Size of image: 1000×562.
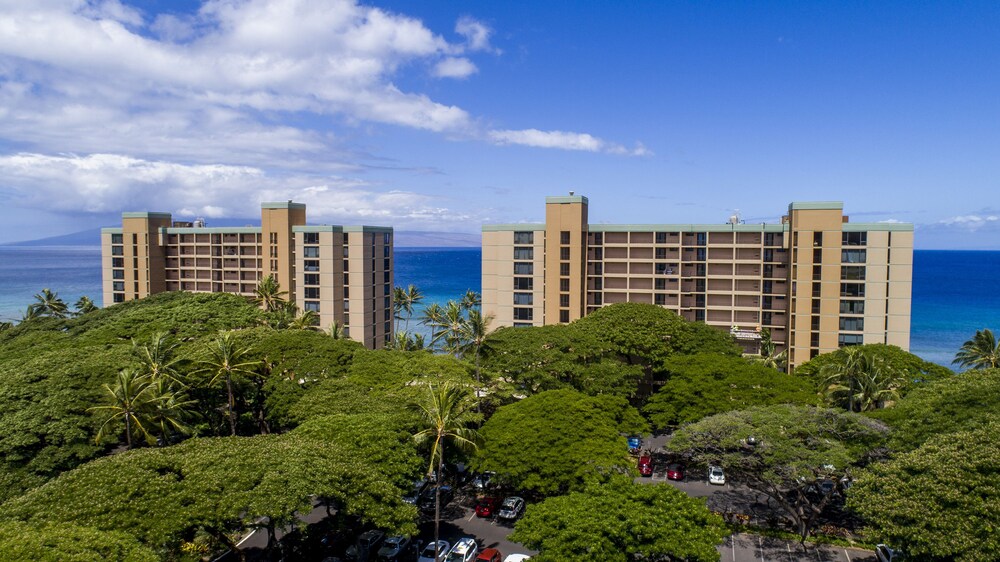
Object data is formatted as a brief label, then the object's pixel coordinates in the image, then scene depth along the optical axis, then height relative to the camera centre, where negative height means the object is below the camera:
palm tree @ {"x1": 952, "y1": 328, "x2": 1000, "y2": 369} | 61.41 -11.13
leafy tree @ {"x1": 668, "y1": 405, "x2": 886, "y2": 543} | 36.03 -12.92
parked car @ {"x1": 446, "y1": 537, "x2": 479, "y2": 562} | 34.56 -18.54
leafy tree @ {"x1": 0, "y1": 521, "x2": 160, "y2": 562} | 20.64 -11.34
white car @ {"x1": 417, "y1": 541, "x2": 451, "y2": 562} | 34.75 -18.77
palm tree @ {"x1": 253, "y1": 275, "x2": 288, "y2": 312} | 81.38 -7.21
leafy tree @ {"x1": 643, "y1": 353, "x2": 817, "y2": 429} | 49.59 -12.69
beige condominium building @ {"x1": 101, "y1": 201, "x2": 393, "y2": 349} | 90.69 -3.30
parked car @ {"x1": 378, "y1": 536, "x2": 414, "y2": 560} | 35.34 -18.90
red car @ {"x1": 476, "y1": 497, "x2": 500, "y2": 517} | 41.03 -18.77
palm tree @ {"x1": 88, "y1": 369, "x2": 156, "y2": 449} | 38.62 -11.08
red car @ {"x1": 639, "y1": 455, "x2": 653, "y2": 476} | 48.97 -18.83
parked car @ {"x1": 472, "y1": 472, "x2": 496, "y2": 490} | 45.19 -18.61
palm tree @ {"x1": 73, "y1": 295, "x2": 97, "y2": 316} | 95.04 -10.78
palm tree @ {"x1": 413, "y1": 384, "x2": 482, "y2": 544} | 35.72 -11.53
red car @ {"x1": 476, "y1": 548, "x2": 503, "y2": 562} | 34.25 -18.54
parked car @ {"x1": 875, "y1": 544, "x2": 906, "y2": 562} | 32.50 -17.86
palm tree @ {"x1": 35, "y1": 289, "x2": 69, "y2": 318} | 92.31 -10.55
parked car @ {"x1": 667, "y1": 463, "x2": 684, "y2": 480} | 47.97 -18.96
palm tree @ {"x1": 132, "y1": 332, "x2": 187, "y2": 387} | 44.66 -9.62
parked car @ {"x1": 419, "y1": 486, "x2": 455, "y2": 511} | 42.66 -19.13
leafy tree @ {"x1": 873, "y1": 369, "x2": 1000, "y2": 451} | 34.84 -10.08
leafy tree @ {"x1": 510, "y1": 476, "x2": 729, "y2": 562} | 27.47 -13.77
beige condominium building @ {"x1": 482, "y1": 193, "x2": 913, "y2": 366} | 71.44 -3.63
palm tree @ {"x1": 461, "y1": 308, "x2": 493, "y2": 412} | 56.53 -8.64
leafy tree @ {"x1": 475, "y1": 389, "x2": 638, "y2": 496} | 37.94 -13.78
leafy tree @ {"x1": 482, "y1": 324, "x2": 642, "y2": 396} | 55.84 -11.91
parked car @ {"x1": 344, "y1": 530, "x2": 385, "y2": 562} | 32.62 -19.04
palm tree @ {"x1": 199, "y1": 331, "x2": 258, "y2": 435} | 45.88 -9.75
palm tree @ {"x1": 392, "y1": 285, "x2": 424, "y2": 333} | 105.69 -9.89
